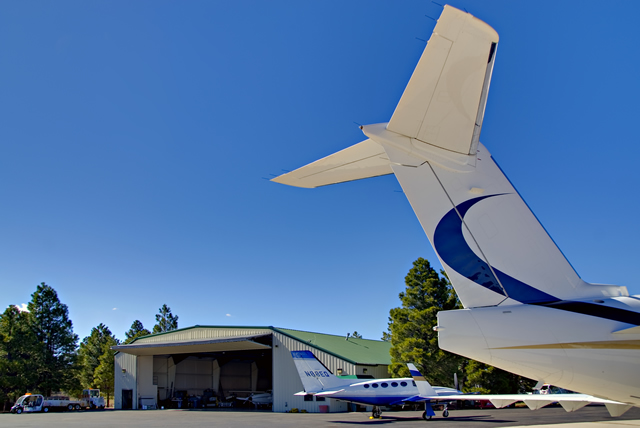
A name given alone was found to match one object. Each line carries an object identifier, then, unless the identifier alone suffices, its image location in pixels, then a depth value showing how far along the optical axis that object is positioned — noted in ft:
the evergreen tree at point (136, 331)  240.05
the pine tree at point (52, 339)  145.28
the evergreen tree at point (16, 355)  136.05
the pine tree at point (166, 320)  250.37
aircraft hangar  108.37
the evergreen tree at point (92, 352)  190.60
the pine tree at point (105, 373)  181.16
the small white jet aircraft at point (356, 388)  81.10
